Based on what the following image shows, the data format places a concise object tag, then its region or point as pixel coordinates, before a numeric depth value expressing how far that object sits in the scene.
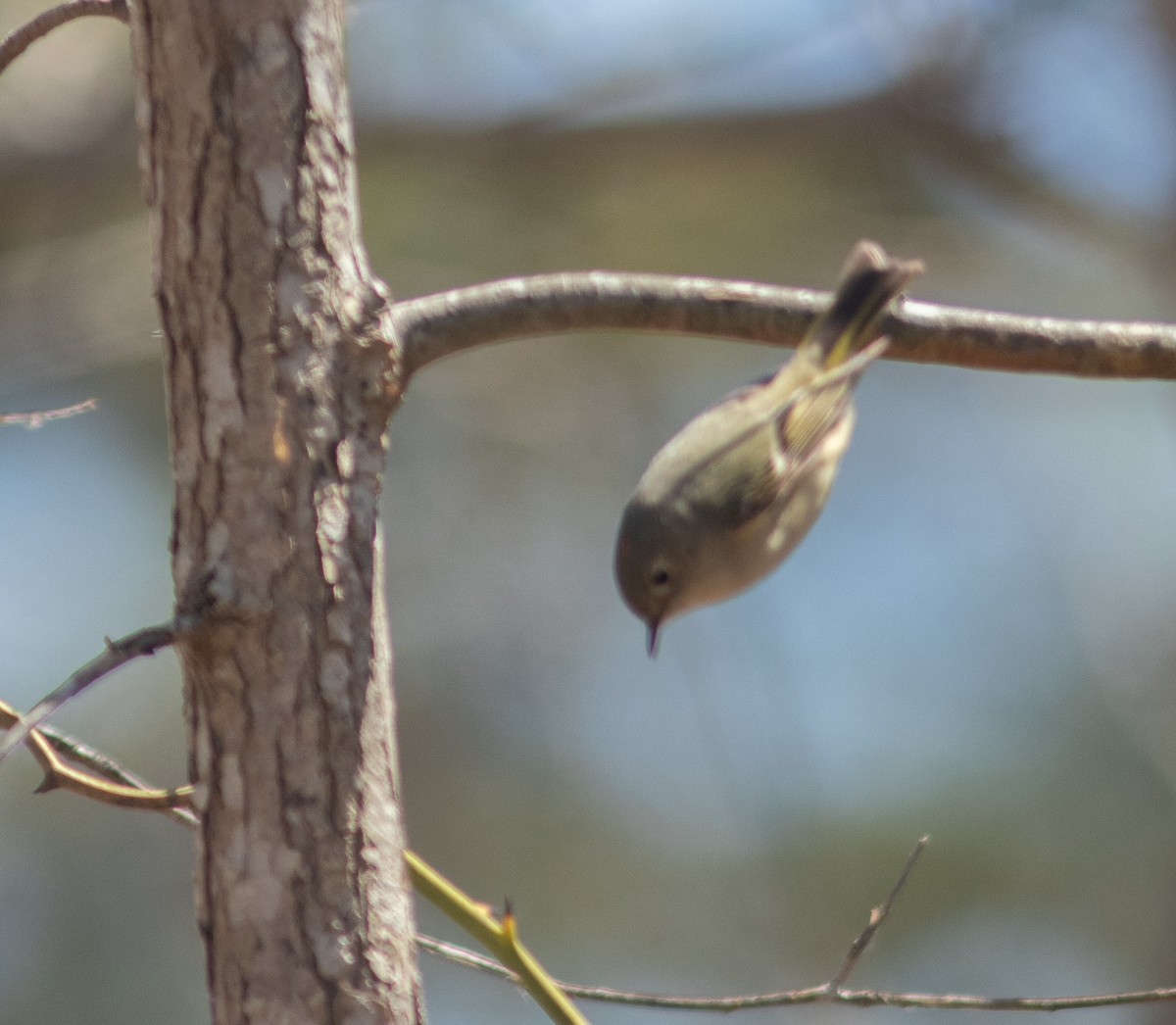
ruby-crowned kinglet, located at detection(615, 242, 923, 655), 5.90
